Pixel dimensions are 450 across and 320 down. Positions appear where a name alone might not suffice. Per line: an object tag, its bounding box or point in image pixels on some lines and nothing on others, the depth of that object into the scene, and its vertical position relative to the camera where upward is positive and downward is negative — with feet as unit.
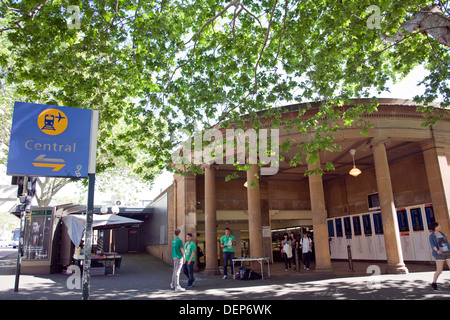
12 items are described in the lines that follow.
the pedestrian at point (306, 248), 50.52 -1.68
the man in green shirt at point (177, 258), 33.48 -1.67
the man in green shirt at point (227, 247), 43.50 -0.95
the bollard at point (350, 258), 46.22 -3.12
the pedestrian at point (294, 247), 49.77 -1.48
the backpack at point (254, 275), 40.42 -4.36
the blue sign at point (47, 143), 13.28 +4.09
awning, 51.83 +3.29
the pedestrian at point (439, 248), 27.68 -1.37
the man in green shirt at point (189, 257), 36.17 -1.72
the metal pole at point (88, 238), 12.99 +0.26
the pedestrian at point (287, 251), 51.03 -2.04
